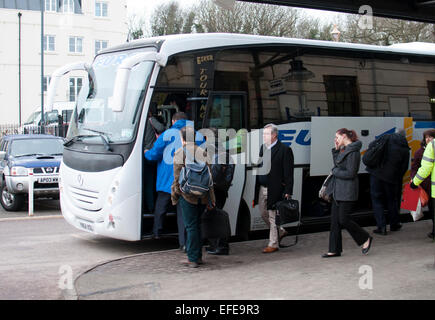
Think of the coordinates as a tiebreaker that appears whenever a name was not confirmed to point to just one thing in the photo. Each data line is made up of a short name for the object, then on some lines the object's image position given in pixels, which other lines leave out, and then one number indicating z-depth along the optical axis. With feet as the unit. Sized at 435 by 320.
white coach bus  29.35
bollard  44.62
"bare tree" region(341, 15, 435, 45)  111.04
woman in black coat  27.81
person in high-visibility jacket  26.18
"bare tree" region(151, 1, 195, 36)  169.37
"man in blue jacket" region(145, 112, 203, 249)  28.71
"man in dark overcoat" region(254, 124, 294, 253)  29.30
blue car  46.34
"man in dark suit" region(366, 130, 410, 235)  34.99
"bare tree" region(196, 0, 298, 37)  122.52
